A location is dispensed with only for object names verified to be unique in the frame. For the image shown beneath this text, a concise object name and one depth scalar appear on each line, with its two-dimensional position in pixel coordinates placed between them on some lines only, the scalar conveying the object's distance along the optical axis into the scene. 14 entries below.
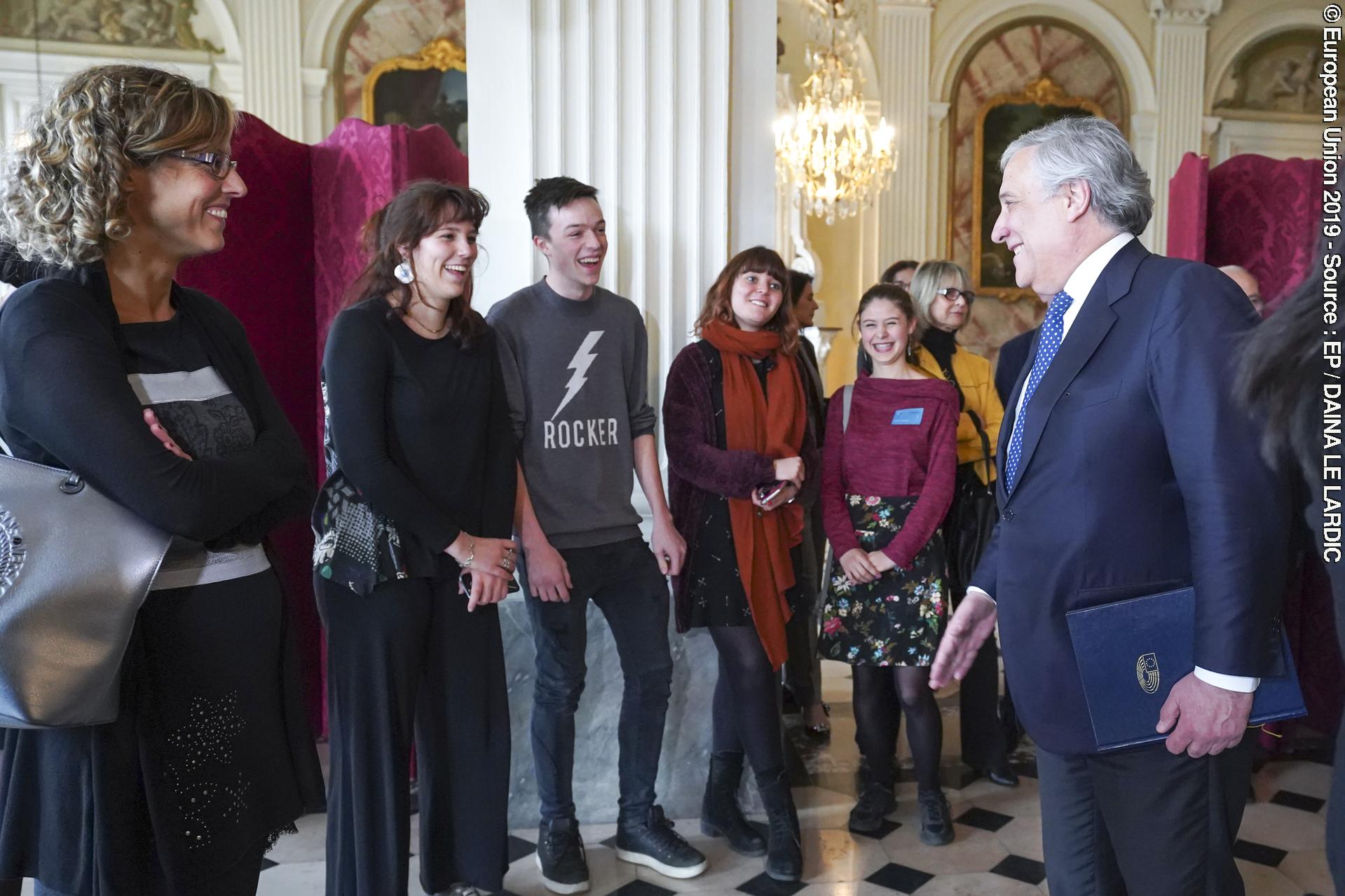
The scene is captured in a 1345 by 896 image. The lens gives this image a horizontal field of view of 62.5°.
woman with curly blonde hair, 1.49
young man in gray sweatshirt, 2.79
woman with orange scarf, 2.87
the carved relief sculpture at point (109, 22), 7.93
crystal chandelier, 7.67
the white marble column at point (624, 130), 3.09
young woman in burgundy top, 3.07
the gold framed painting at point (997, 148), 9.84
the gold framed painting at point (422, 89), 8.55
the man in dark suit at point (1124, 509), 1.50
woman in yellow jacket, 3.39
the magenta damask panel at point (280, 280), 3.28
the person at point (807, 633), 3.94
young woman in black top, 2.29
